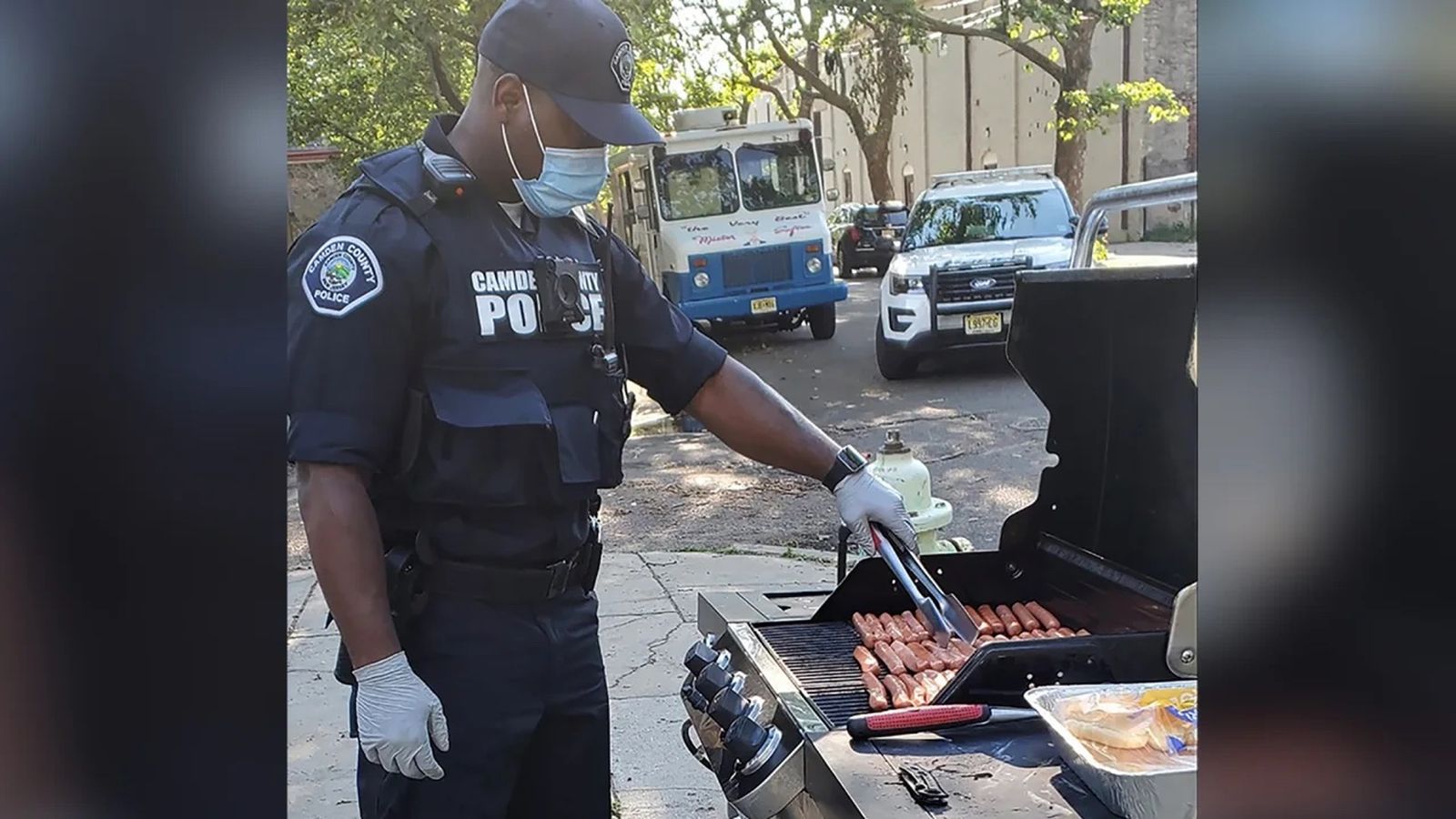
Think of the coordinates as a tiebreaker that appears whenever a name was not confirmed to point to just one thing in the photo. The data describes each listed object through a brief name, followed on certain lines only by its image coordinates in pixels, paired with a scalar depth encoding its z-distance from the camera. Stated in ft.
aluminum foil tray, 6.34
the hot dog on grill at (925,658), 9.72
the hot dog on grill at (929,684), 9.02
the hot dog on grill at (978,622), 10.81
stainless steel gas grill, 7.84
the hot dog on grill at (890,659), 9.78
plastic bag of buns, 7.02
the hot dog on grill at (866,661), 9.83
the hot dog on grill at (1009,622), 10.75
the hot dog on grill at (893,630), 10.58
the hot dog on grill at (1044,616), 10.80
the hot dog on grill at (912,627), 10.57
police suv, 42.88
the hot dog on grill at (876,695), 9.09
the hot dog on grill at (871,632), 10.55
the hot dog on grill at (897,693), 9.12
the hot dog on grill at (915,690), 9.04
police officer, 7.87
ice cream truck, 53.88
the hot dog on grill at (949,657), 9.80
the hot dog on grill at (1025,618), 10.87
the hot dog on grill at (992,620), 10.90
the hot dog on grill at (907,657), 9.76
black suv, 92.27
